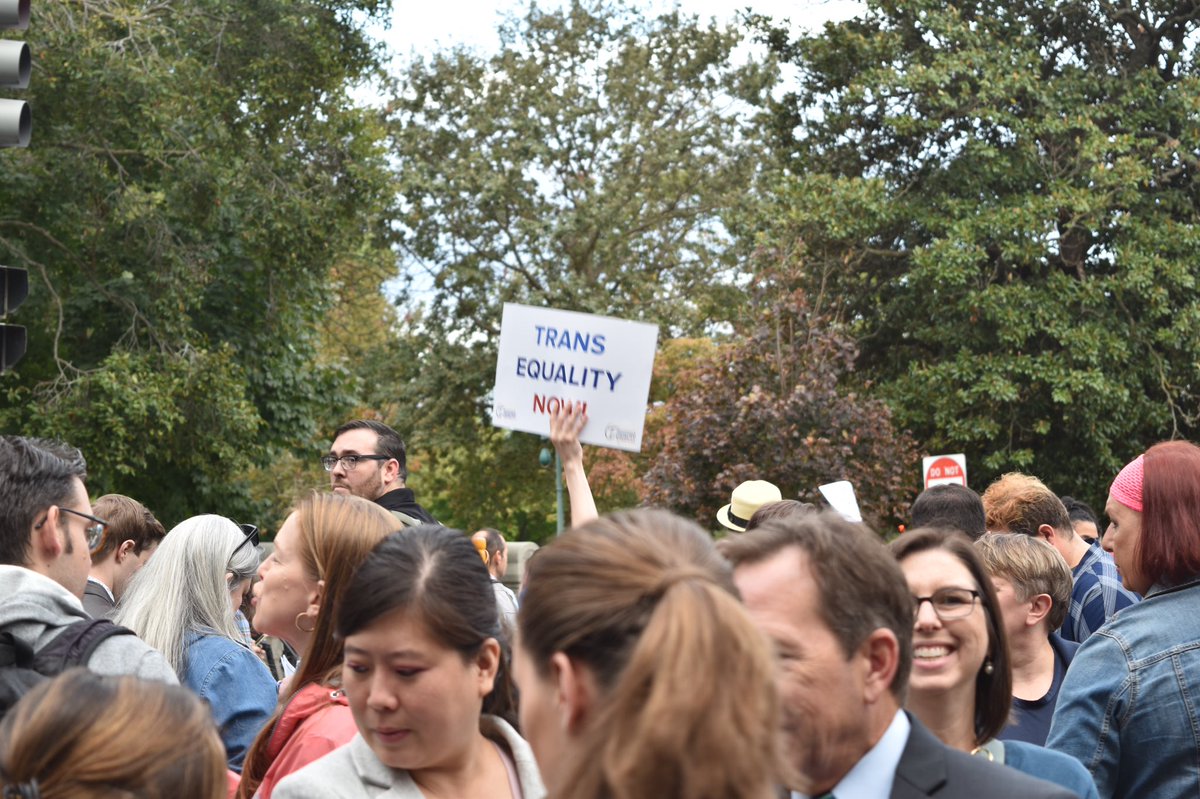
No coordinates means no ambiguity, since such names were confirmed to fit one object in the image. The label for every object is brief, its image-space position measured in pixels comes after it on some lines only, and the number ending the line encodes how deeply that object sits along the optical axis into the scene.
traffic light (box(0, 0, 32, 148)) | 6.49
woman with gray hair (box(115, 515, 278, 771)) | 4.64
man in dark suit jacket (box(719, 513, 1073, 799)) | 2.43
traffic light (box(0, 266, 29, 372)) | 7.08
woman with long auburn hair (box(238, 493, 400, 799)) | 3.39
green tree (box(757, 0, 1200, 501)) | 19.97
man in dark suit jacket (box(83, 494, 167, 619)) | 6.09
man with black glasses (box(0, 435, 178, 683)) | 3.49
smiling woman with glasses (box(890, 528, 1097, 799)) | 3.14
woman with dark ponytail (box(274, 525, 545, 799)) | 2.94
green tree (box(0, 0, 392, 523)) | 18.72
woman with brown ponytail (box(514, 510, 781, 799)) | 1.67
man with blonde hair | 5.93
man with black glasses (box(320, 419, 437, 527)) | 6.39
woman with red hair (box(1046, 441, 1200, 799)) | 3.56
